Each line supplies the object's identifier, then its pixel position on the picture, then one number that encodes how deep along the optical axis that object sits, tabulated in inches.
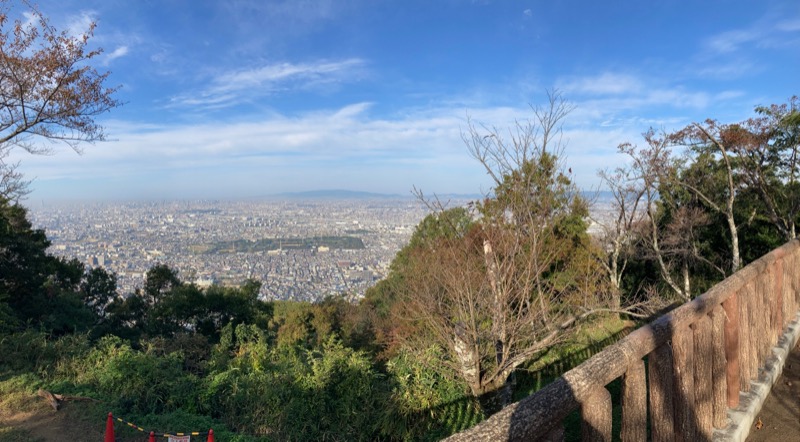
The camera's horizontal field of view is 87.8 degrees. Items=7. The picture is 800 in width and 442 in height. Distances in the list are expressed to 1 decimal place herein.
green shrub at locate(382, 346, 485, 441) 215.2
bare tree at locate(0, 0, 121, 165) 251.9
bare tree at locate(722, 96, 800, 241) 467.2
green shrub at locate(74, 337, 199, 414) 236.5
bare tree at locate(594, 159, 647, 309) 518.9
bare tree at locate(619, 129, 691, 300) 502.3
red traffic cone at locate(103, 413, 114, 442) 180.4
